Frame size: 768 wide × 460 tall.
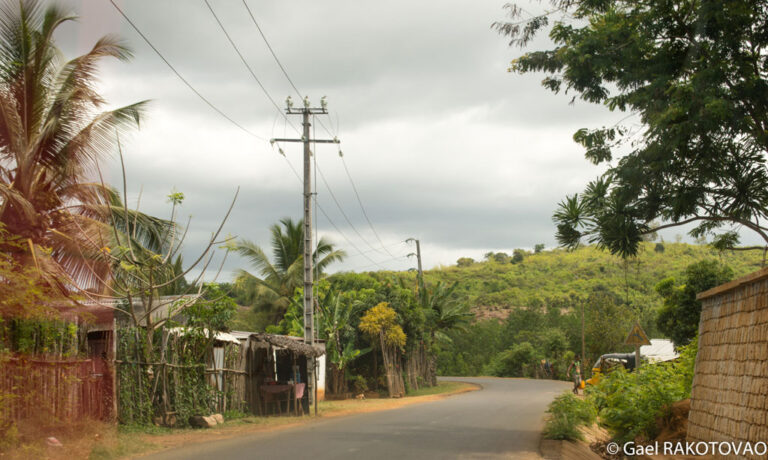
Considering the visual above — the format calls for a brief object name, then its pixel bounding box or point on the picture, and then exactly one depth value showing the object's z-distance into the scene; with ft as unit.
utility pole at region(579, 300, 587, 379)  145.69
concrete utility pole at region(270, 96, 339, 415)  71.20
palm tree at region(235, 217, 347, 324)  122.21
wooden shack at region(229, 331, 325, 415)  66.54
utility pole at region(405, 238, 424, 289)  151.12
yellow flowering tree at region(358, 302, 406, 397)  101.85
